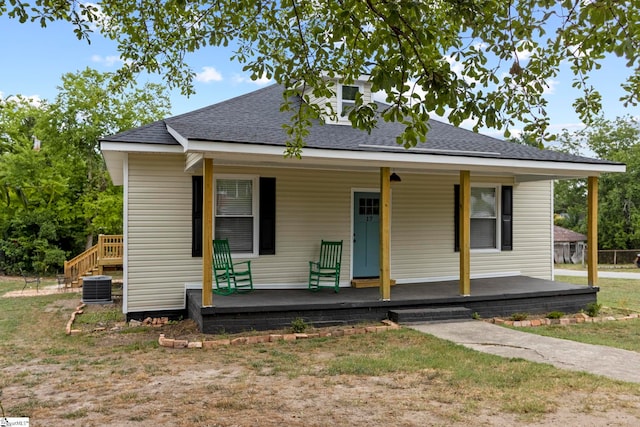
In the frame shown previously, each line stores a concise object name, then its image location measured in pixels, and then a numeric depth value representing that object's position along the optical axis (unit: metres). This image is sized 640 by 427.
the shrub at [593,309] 8.66
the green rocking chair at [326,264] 9.04
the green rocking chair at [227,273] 8.27
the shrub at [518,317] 8.03
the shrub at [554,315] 8.23
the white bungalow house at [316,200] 7.71
